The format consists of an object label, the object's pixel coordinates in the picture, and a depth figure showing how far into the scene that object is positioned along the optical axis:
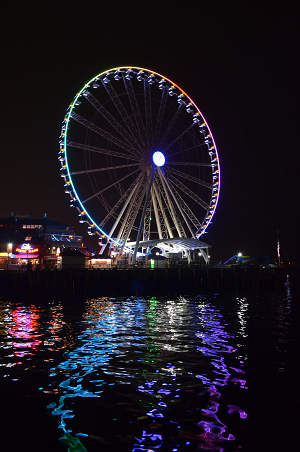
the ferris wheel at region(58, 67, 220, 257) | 42.91
